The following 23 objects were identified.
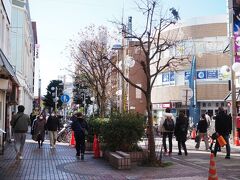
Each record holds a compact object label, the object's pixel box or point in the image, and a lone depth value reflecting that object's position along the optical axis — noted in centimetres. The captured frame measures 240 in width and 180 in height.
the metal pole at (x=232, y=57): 2402
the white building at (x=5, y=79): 1667
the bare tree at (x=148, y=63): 1366
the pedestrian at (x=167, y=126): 1733
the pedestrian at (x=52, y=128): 2041
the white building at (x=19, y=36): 3297
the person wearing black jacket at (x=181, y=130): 1686
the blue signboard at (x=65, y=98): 3013
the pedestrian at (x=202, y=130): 1985
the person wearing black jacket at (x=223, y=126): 1521
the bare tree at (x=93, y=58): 2762
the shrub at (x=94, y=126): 1722
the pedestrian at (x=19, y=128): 1487
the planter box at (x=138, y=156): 1370
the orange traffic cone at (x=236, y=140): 2225
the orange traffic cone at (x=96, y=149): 1606
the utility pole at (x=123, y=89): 3067
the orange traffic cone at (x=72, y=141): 2244
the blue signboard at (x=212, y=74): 4869
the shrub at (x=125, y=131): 1409
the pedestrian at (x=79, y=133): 1612
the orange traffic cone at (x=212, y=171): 782
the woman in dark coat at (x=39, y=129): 2148
